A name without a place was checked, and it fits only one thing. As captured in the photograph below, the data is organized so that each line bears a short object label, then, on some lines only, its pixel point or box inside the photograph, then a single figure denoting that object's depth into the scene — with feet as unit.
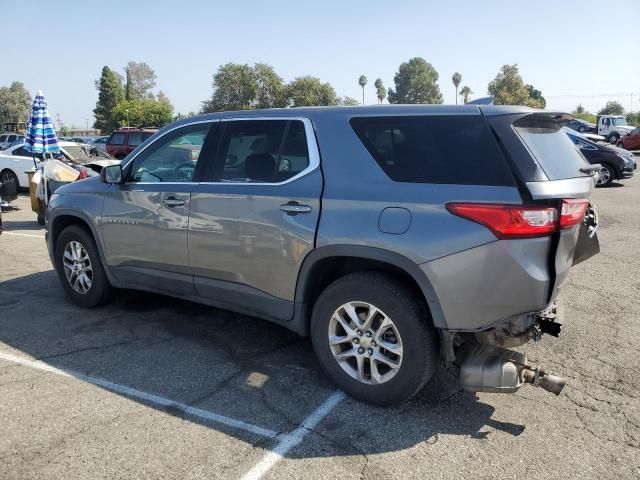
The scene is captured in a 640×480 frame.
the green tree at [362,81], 468.34
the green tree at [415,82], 449.48
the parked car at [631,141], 92.38
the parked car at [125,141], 67.77
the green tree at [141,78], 326.44
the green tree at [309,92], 253.65
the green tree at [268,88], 248.73
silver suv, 9.41
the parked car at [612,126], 107.84
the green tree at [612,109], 273.75
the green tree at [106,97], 243.40
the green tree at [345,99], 268.50
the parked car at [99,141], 98.23
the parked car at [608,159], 51.08
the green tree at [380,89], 466.70
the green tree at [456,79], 466.49
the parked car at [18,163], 47.14
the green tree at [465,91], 452.35
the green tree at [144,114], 175.63
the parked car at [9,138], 100.17
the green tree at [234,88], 245.86
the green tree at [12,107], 273.13
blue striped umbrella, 36.24
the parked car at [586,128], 109.70
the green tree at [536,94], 324.80
